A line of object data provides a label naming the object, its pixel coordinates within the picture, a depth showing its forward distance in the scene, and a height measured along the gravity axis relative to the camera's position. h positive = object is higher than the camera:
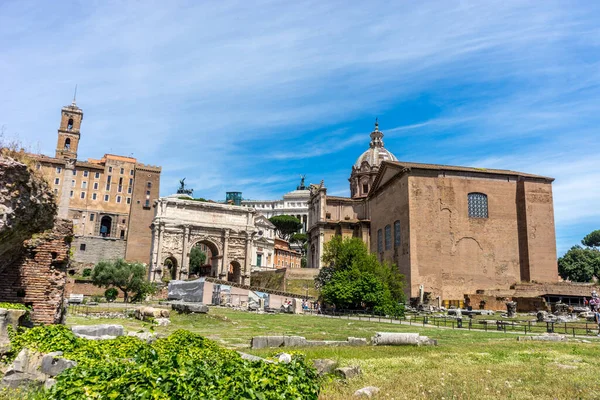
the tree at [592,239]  94.91 +11.52
